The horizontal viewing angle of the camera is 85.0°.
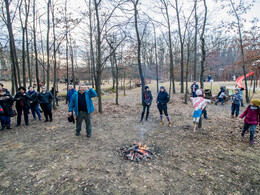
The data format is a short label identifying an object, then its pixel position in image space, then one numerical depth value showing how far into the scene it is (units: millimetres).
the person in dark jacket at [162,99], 6750
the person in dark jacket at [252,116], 4906
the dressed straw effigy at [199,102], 5824
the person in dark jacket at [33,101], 7293
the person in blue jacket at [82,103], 5188
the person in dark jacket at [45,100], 7133
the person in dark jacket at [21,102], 6552
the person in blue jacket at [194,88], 12250
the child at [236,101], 7974
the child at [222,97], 11935
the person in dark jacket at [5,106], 6078
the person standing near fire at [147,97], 7182
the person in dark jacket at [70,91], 8302
